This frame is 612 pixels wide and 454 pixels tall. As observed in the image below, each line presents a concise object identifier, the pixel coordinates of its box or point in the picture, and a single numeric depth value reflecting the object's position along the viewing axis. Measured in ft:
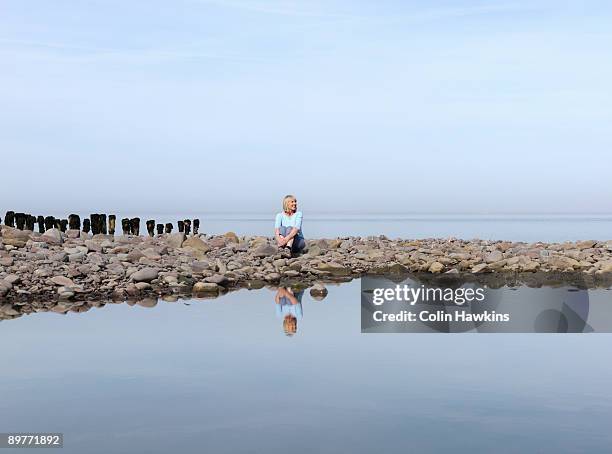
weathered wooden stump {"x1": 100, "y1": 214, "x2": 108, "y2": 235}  109.09
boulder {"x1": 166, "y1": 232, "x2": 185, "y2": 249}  90.48
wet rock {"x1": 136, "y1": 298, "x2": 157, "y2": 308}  56.13
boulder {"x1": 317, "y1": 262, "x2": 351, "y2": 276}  78.33
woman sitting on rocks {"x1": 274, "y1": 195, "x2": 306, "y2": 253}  76.43
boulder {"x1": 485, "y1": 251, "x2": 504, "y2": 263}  84.17
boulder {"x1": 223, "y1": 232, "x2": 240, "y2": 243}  97.81
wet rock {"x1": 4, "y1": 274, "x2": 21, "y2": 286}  60.16
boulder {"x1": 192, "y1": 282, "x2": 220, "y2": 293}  64.13
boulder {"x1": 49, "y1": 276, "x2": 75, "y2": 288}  60.78
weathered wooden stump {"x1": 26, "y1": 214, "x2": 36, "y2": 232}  106.83
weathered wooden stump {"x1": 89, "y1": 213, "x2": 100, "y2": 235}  107.96
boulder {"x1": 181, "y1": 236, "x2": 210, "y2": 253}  87.30
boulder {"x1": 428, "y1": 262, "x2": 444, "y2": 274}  80.43
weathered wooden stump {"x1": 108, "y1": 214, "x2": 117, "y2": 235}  112.27
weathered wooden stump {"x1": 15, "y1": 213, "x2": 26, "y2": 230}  104.27
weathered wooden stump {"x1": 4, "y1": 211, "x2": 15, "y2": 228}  104.06
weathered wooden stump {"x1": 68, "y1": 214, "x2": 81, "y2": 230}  105.50
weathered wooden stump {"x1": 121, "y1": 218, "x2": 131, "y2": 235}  114.01
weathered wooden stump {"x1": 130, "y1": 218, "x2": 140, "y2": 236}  114.11
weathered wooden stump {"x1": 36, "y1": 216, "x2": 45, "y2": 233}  108.05
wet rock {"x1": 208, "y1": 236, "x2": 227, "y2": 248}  93.04
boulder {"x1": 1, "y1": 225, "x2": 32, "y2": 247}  79.61
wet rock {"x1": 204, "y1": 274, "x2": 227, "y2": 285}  66.33
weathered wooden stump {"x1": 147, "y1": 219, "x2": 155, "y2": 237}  118.52
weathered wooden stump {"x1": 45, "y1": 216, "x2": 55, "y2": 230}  106.85
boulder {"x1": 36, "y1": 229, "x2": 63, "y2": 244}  82.69
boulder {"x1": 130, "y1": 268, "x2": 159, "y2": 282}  64.13
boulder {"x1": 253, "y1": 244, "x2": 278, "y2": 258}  81.15
